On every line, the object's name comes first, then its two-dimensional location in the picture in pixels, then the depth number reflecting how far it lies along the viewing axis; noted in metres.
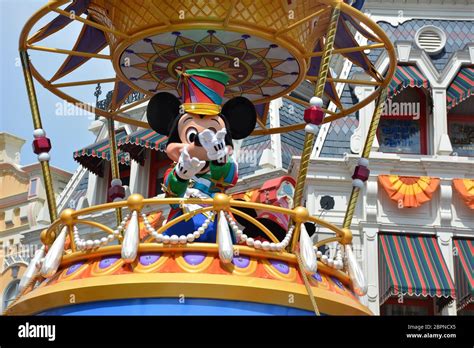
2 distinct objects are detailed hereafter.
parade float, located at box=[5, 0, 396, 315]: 6.85
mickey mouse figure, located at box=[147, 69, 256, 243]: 7.77
